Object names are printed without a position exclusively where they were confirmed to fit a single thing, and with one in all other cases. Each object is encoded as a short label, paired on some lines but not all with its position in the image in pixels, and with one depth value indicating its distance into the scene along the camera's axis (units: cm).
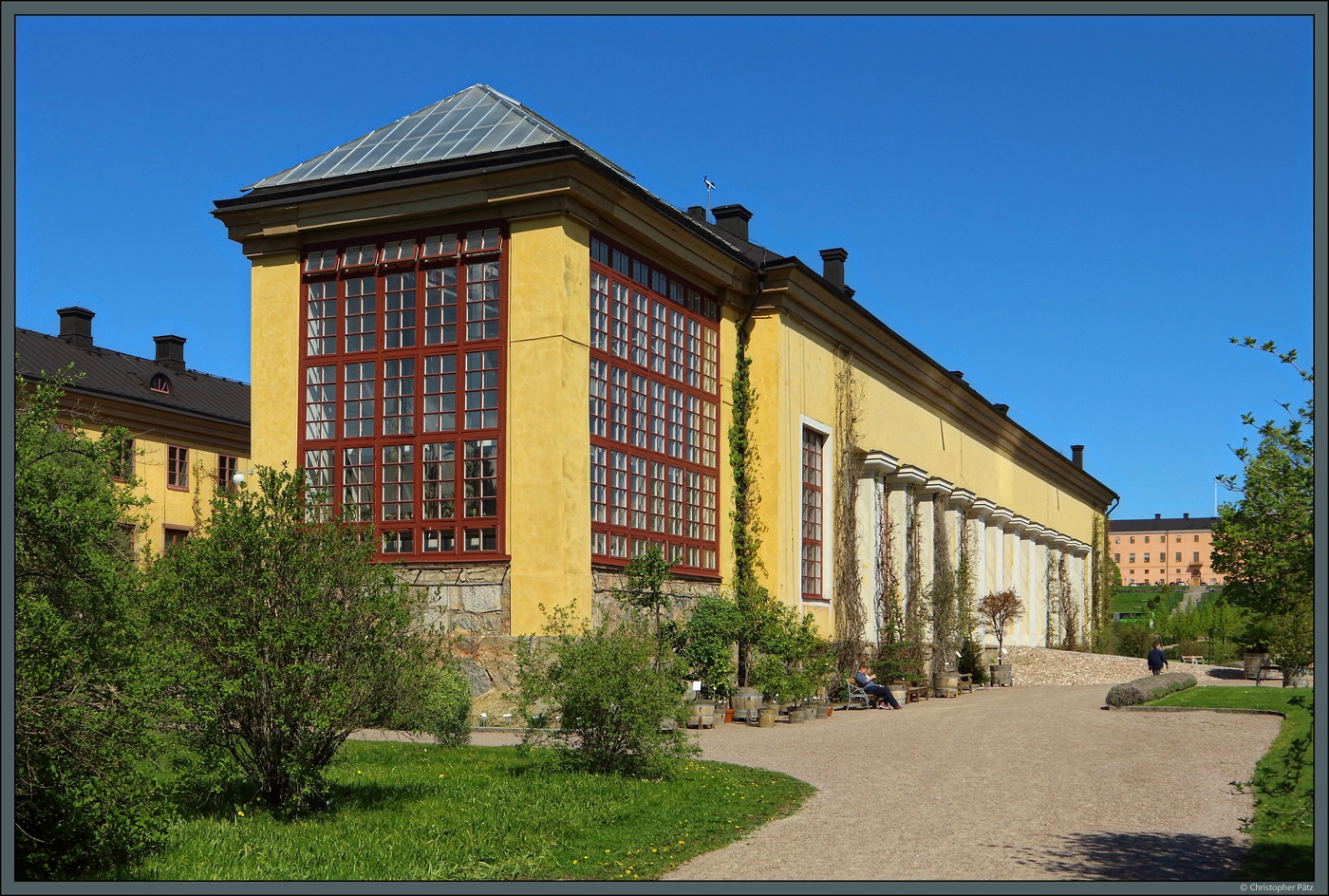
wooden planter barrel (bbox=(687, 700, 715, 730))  2266
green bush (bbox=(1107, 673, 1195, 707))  2692
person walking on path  4119
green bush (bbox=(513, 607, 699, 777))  1480
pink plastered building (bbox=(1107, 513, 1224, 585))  17012
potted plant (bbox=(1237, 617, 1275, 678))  4159
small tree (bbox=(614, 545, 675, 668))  2305
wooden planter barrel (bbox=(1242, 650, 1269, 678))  4110
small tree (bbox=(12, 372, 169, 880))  771
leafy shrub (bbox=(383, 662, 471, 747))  1234
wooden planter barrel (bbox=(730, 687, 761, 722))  2422
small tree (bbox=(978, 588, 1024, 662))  4434
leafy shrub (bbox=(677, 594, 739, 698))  2517
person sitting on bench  2872
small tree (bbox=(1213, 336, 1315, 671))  804
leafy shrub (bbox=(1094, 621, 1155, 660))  5922
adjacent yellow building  3678
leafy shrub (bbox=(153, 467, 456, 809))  1142
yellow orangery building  2272
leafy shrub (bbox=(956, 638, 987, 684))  4109
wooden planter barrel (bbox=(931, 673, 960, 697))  3412
